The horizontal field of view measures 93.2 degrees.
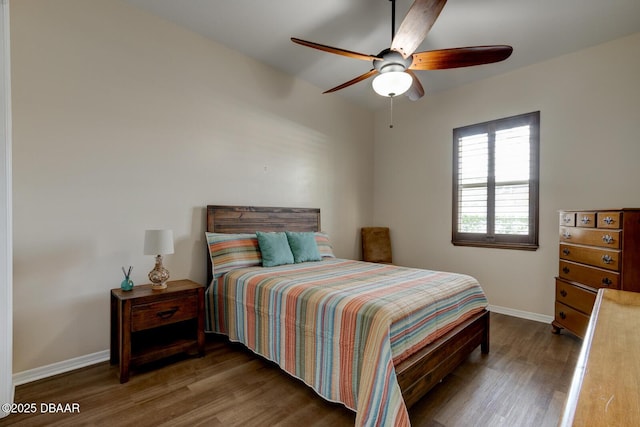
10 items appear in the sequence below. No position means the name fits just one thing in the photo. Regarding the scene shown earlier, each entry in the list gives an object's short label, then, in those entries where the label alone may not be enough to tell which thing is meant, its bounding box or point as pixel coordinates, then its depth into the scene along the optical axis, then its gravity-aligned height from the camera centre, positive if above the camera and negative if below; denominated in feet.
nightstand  6.91 -2.74
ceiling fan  6.72 +3.84
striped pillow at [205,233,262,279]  9.20 -1.32
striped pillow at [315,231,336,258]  11.85 -1.35
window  11.45 +1.24
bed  5.25 -2.40
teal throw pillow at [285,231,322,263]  10.59 -1.27
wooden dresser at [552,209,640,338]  7.67 -1.23
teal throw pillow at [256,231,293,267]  9.71 -1.28
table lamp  7.57 -0.99
